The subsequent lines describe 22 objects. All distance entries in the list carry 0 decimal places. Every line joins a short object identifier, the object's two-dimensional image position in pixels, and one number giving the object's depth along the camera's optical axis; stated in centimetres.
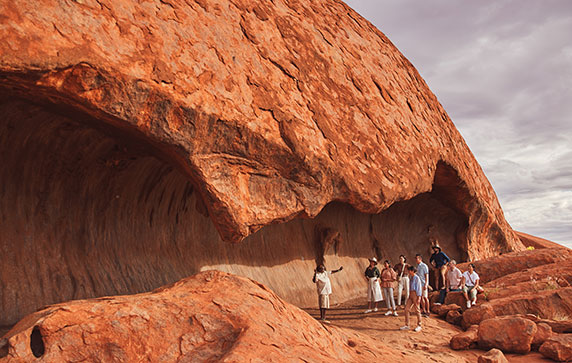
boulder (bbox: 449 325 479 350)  754
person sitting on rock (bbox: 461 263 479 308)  1029
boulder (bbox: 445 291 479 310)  1038
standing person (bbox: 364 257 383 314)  1004
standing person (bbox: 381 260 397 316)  970
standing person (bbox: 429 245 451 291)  1115
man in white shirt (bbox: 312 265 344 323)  884
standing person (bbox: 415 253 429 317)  840
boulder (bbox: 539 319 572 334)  789
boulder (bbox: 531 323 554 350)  734
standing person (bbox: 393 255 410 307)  1029
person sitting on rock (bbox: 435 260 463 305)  1061
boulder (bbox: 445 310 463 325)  950
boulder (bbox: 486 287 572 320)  894
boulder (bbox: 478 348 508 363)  566
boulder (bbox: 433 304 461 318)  991
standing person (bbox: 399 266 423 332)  826
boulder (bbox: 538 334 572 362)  679
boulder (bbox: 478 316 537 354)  717
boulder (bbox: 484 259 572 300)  1029
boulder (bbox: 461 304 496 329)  892
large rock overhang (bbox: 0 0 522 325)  541
